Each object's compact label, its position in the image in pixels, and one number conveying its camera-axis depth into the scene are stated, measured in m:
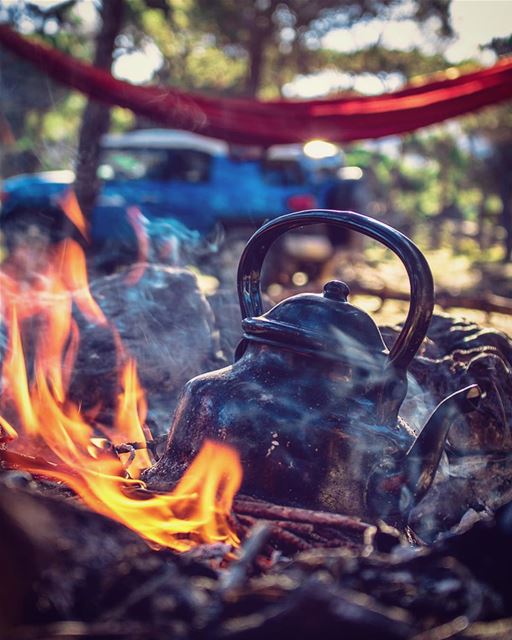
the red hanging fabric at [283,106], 4.57
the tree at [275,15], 11.82
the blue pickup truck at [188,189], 6.92
